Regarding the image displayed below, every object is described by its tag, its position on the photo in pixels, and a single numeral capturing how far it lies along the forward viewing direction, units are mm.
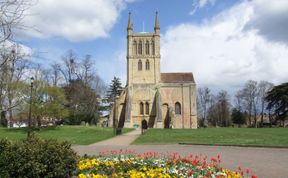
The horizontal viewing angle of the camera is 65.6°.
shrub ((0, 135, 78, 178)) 5552
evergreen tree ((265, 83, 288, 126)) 48166
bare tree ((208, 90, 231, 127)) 58862
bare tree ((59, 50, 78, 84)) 41607
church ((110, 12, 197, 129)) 39747
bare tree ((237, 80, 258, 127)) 55779
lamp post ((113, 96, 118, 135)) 39316
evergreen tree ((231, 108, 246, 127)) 57155
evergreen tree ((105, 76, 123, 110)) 57610
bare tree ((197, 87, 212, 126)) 61756
